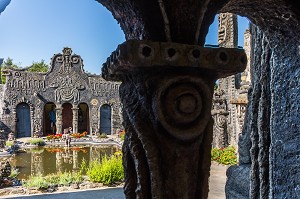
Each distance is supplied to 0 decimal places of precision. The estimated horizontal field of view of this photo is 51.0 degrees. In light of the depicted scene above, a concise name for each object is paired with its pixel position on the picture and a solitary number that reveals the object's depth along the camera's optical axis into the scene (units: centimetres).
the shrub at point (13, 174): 929
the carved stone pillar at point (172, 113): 126
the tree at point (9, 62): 3597
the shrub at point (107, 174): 789
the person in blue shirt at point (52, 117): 2331
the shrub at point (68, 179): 795
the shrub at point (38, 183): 743
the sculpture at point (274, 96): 192
